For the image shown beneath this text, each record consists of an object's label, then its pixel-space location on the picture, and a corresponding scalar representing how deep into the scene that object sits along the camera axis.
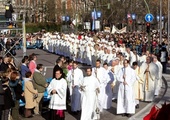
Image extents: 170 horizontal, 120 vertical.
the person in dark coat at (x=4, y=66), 16.38
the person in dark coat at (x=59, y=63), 14.55
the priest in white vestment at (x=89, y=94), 12.73
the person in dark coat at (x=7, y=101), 11.05
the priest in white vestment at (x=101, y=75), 14.65
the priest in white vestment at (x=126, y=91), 13.94
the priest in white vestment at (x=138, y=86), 16.62
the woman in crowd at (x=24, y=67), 16.34
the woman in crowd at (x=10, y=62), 16.45
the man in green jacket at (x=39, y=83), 13.96
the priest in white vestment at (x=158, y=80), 18.04
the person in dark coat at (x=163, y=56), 24.91
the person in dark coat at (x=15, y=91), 12.02
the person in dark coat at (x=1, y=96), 10.80
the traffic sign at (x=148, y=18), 29.91
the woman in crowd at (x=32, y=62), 16.67
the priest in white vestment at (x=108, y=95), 15.30
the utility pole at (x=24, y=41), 20.31
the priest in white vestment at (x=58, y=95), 11.95
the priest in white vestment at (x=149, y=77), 16.81
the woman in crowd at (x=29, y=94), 13.16
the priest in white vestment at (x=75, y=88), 14.38
